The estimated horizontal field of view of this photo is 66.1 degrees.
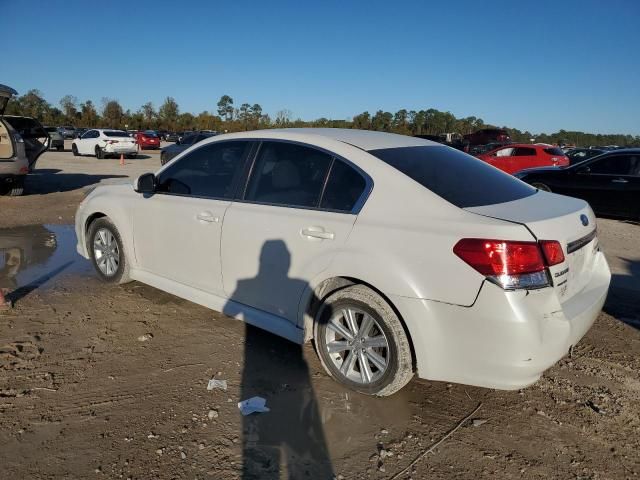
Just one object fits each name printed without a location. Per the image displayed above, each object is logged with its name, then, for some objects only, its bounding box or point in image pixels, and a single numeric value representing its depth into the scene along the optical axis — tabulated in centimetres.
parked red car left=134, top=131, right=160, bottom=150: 3606
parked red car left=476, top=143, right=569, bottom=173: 1811
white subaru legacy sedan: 263
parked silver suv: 1041
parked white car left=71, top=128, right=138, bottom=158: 2505
